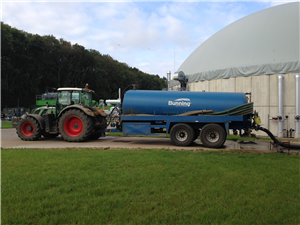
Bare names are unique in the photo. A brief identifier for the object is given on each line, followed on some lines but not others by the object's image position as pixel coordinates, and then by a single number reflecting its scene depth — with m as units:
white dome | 17.69
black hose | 10.24
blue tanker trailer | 11.77
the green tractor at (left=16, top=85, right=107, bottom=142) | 12.87
